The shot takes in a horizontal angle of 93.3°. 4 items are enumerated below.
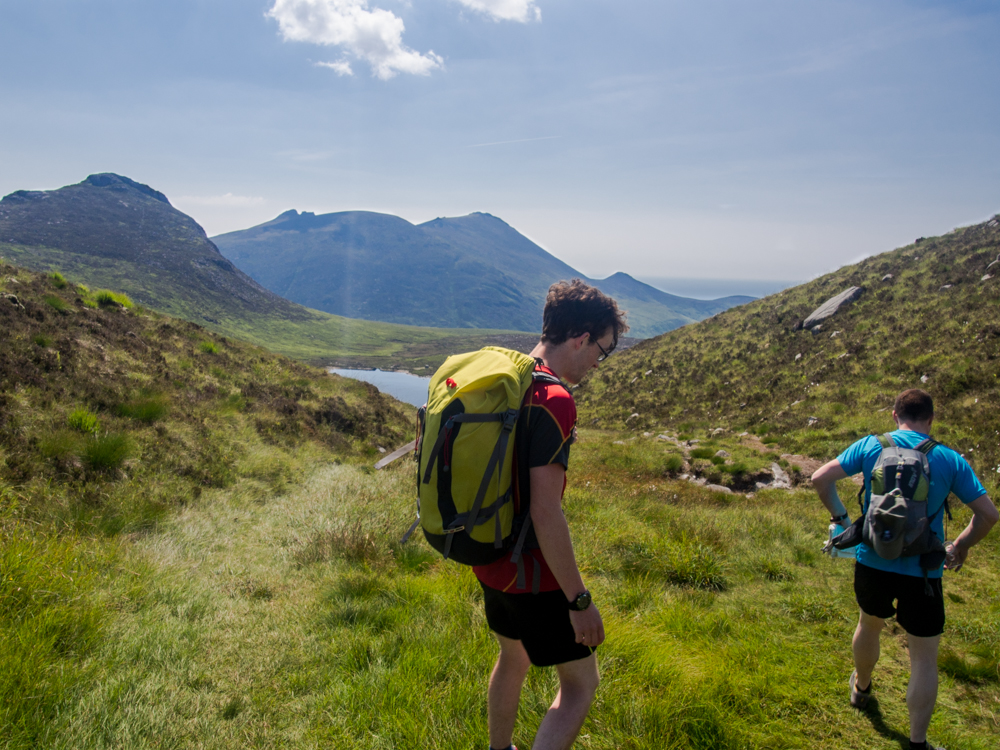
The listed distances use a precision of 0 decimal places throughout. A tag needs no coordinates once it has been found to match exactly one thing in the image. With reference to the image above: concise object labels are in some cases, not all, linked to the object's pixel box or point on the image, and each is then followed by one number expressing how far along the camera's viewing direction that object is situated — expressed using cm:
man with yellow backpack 193
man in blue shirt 281
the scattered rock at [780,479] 1109
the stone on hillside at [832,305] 2784
